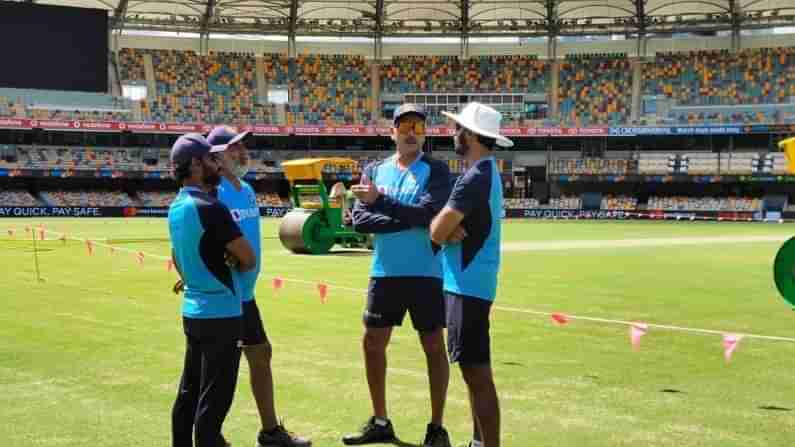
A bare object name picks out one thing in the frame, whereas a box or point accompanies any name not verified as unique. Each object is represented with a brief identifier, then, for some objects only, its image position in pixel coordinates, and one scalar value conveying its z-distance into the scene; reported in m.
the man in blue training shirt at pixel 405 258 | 5.94
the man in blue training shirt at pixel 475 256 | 5.01
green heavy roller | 22.61
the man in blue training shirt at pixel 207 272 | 4.77
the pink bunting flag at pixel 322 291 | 12.87
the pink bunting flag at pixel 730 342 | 8.34
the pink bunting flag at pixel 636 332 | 8.74
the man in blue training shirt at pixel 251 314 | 5.76
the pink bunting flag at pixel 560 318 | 10.26
